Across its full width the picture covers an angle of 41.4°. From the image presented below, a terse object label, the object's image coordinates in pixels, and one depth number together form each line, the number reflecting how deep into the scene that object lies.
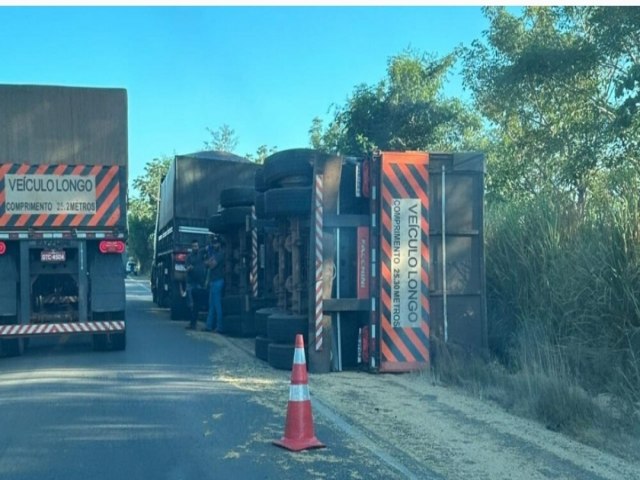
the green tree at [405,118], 24.17
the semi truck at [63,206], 13.52
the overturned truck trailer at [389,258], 11.59
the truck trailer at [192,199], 21.58
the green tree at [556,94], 13.98
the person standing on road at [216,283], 18.04
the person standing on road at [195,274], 19.65
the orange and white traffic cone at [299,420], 7.45
